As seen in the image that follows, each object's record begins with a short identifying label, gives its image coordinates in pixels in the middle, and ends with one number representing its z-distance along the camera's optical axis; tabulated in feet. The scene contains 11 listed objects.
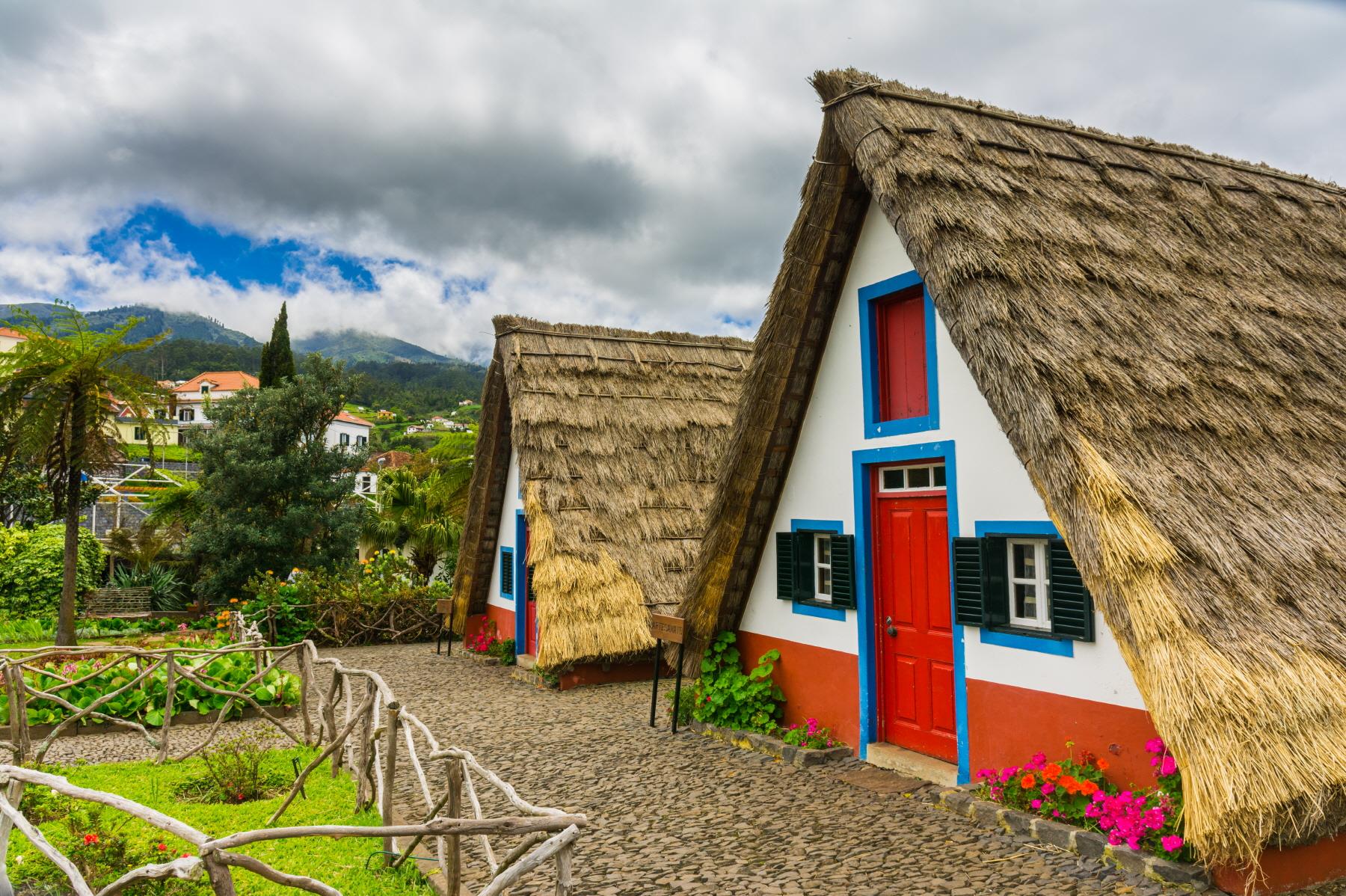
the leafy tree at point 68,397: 42.19
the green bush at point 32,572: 57.77
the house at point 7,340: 156.66
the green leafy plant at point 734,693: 29.27
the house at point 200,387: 245.04
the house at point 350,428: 237.43
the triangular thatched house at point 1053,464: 16.05
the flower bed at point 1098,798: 16.85
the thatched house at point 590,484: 40.09
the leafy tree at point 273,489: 59.47
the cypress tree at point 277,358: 85.66
